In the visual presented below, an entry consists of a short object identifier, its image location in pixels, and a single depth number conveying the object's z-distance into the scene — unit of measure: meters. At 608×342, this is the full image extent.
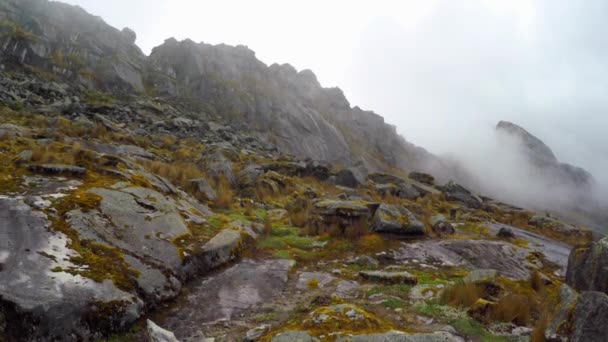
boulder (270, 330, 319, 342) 5.64
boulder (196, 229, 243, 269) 10.51
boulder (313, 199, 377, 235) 15.87
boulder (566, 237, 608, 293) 6.27
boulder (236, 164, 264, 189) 24.83
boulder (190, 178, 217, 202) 18.75
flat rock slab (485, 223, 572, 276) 16.98
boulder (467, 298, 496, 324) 7.28
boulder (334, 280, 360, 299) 9.27
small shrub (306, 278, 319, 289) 10.21
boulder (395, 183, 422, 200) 33.91
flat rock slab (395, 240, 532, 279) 13.66
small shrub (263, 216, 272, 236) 15.56
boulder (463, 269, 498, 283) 8.90
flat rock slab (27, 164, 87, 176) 12.18
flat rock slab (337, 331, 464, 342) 5.55
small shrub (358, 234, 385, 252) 14.38
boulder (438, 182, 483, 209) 37.00
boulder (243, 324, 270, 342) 6.30
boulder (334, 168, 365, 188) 34.06
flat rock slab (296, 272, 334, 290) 10.26
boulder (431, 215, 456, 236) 17.94
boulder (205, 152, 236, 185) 24.55
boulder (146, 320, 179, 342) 5.82
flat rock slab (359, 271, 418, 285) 10.41
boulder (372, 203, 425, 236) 15.66
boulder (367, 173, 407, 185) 39.94
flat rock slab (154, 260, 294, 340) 7.39
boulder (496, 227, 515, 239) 20.02
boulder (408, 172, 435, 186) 46.92
